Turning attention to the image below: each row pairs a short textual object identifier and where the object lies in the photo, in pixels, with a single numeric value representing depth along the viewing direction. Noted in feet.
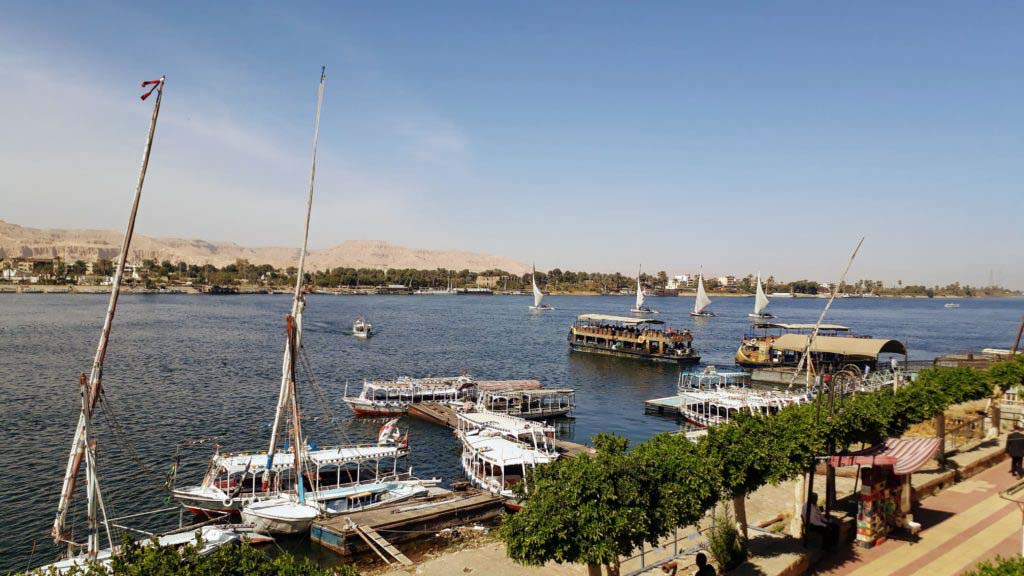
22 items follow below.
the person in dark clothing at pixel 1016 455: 89.66
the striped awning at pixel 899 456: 63.62
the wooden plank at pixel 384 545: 82.23
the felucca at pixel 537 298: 609.83
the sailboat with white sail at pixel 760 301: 446.60
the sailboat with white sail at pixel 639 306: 517.31
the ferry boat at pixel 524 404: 172.35
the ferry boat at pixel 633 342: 297.12
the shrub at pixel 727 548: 58.75
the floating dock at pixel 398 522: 87.45
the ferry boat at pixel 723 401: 160.04
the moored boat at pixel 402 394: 181.57
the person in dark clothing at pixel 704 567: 50.63
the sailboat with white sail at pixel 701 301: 546.26
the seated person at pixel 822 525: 63.72
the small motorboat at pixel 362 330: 373.61
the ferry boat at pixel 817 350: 202.71
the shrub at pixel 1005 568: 35.16
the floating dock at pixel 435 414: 166.34
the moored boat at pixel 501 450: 111.25
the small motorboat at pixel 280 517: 90.94
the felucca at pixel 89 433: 57.98
